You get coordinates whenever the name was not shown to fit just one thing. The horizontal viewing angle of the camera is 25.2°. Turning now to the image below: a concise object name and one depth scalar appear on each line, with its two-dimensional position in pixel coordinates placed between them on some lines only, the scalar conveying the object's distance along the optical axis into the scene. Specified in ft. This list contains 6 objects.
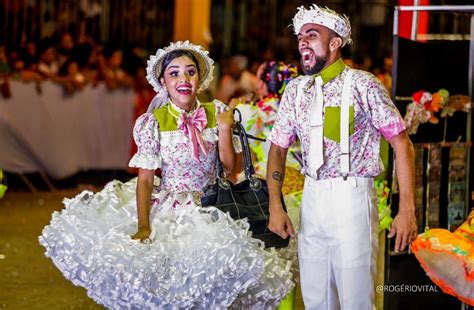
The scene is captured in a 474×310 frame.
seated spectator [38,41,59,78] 46.72
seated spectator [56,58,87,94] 46.96
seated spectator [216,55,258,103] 56.75
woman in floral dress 18.20
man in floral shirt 17.69
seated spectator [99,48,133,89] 48.88
